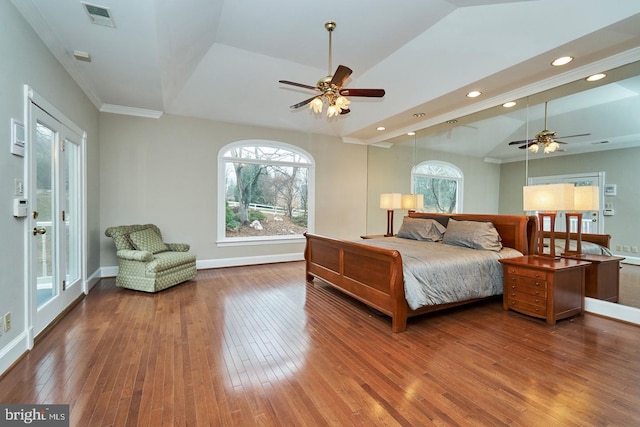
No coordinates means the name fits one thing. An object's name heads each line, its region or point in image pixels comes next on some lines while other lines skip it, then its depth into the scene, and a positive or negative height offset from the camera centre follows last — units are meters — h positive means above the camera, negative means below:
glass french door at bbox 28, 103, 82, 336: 2.67 -0.16
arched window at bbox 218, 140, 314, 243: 5.93 +0.27
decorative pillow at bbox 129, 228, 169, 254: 4.48 -0.60
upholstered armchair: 4.14 -0.86
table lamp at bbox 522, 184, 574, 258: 3.36 +0.06
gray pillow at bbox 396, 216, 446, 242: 4.68 -0.41
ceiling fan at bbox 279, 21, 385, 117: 3.16 +1.30
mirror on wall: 3.23 +0.87
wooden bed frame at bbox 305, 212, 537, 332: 2.97 -0.76
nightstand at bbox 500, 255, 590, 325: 3.09 -0.90
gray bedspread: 3.05 -0.78
